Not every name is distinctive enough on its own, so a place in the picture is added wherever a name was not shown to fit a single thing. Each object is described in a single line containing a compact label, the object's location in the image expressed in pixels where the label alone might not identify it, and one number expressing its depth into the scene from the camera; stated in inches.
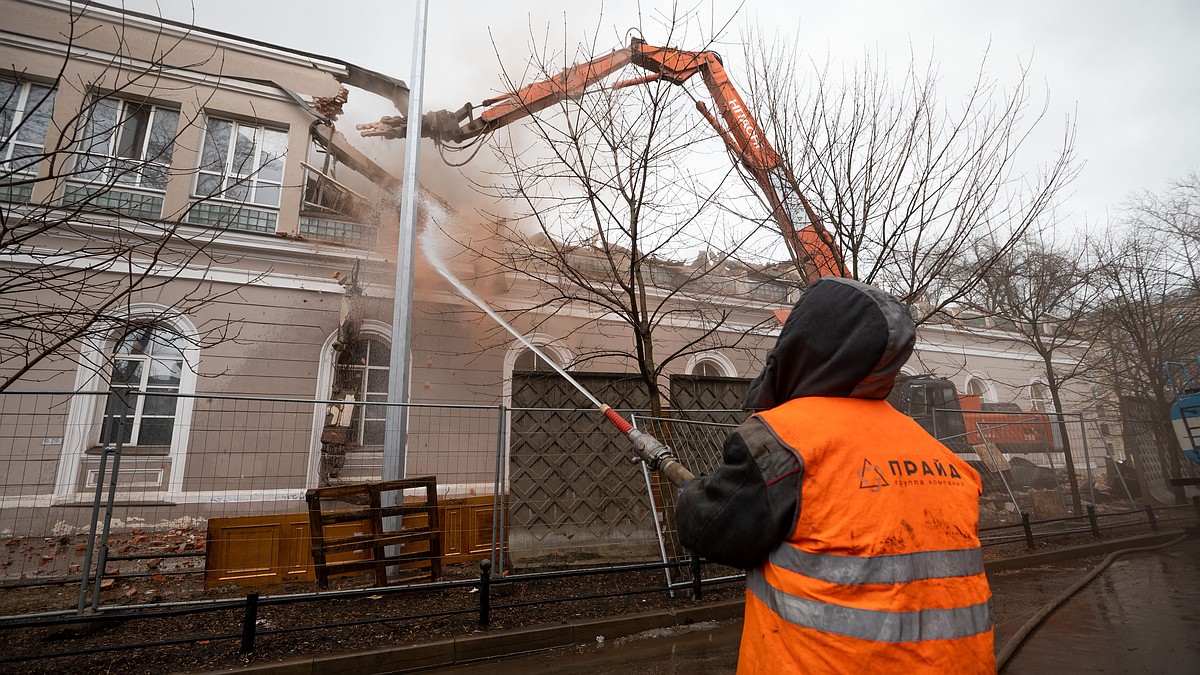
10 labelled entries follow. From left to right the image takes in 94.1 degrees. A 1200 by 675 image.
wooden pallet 212.7
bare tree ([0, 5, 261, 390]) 383.6
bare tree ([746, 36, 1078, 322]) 265.9
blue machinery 433.4
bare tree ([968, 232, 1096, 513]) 472.7
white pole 255.3
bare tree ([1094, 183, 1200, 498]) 498.6
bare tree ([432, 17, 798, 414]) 249.8
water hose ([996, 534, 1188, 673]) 169.8
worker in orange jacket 55.5
